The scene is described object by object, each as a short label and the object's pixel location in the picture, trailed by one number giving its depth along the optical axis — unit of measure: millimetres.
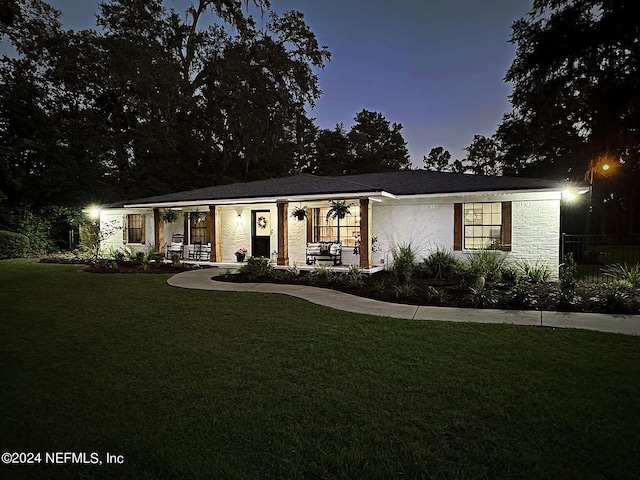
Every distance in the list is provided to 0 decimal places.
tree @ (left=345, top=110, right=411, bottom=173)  30666
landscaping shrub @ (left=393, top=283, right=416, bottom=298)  7848
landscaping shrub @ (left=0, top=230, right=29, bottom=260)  16266
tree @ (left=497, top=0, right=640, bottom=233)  12102
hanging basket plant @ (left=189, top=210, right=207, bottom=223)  14961
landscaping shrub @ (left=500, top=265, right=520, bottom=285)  9008
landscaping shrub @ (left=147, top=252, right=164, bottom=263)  13697
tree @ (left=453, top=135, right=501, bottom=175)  41094
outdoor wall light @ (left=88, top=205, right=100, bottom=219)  17164
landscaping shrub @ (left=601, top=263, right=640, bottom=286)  9180
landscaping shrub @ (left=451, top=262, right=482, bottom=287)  8445
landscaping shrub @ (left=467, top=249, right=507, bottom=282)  9219
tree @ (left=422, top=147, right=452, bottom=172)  46559
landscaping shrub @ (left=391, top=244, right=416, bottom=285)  9525
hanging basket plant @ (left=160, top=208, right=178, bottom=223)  14898
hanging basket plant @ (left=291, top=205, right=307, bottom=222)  12961
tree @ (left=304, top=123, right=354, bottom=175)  30172
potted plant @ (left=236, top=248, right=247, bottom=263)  13570
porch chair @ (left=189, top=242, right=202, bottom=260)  14638
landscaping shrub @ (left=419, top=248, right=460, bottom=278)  10422
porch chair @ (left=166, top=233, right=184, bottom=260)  14877
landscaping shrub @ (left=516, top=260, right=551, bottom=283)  9828
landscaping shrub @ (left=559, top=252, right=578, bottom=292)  7297
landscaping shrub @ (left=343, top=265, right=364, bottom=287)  9219
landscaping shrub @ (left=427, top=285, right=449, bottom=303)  7520
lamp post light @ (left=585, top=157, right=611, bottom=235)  14585
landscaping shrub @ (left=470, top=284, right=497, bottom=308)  7125
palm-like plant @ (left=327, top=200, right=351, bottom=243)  12181
